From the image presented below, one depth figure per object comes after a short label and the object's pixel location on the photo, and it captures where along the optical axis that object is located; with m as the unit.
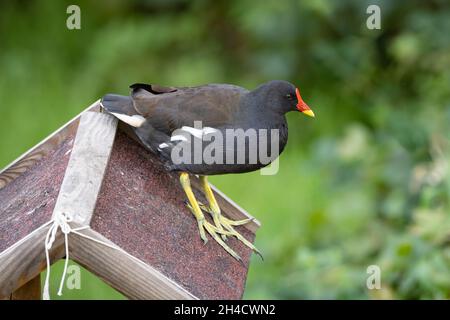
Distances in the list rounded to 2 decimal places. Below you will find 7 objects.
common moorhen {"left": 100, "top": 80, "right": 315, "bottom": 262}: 5.01
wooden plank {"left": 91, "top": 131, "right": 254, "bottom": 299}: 4.12
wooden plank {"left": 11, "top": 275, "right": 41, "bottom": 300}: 4.93
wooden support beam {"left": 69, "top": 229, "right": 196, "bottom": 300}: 3.78
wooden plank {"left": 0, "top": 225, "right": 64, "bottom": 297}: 3.74
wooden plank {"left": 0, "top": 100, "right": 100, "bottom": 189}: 5.00
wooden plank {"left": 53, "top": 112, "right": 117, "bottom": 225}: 3.87
